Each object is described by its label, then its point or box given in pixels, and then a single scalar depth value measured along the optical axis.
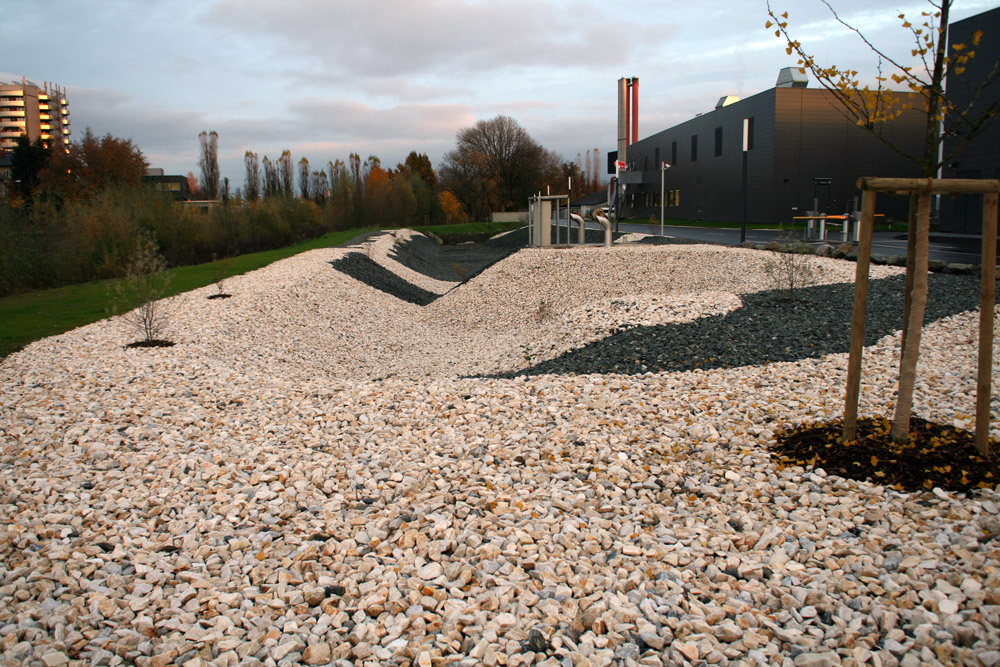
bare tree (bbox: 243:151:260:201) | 46.50
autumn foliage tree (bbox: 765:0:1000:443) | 3.92
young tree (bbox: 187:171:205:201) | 84.06
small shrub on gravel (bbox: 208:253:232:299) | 13.25
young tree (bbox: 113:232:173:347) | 8.69
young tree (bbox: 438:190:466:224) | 57.91
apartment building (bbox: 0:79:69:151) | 126.56
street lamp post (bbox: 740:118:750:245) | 20.49
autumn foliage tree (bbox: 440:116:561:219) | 63.94
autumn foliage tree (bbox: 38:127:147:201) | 34.91
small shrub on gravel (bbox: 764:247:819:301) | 10.16
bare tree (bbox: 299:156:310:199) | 49.54
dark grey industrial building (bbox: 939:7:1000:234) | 24.89
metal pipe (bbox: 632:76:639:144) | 47.94
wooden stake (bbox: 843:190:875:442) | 3.89
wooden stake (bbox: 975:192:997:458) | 3.81
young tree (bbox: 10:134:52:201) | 41.59
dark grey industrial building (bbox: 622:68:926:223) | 38.47
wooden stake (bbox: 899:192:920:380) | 4.19
